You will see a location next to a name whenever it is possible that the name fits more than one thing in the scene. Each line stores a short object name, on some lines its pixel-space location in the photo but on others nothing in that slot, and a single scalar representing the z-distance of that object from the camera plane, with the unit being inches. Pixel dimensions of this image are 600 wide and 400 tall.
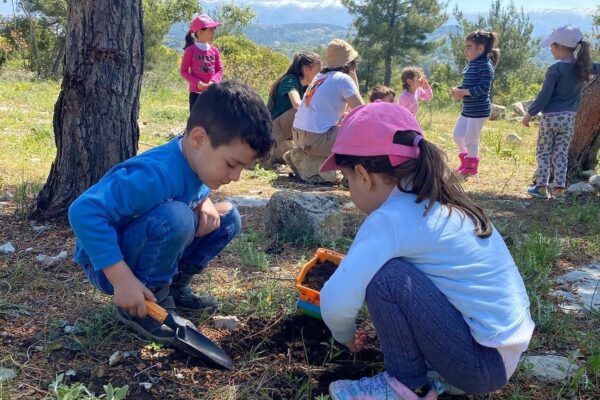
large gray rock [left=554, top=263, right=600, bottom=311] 114.4
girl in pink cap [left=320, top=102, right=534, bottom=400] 67.4
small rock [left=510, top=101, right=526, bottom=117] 714.0
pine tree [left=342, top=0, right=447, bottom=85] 1571.1
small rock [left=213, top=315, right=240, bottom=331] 95.5
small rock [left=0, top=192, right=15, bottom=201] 159.2
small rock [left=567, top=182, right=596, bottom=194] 225.3
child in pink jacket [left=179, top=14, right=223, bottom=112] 256.1
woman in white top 220.8
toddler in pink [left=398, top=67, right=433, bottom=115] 292.7
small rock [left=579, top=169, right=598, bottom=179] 245.1
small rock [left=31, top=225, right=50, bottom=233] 134.1
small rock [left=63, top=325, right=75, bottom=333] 90.1
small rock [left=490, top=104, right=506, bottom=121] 649.0
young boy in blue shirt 74.4
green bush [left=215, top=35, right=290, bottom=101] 671.1
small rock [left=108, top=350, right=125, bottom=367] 81.9
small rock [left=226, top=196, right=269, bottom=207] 180.6
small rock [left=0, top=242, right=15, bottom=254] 121.6
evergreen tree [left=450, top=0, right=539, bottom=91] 1423.7
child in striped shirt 245.3
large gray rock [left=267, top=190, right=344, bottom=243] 139.5
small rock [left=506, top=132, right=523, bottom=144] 373.1
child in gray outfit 214.7
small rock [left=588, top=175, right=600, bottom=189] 230.4
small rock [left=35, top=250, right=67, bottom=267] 117.5
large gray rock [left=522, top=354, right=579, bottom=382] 84.9
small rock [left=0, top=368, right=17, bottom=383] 76.6
